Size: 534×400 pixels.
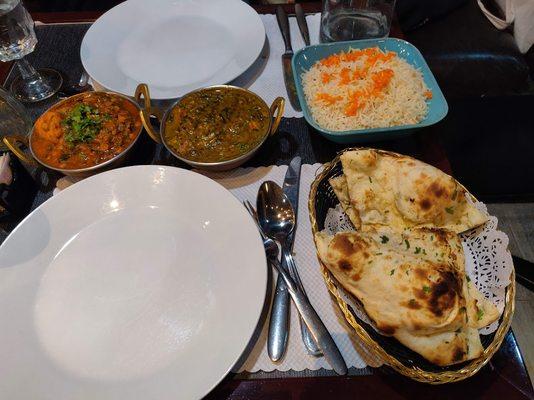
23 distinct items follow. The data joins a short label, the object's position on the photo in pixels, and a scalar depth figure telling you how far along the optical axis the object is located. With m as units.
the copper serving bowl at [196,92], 0.47
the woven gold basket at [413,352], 0.33
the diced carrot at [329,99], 0.53
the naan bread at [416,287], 0.34
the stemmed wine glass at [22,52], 0.55
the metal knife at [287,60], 0.58
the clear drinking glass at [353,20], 0.64
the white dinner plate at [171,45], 0.59
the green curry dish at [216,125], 0.49
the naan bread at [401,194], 0.40
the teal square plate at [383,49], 0.48
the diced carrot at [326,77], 0.56
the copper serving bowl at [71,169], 0.47
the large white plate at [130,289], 0.35
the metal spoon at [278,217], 0.43
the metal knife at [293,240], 0.39
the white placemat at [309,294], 0.38
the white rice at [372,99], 0.52
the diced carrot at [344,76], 0.55
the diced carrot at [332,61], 0.58
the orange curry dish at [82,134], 0.49
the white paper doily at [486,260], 0.37
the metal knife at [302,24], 0.65
